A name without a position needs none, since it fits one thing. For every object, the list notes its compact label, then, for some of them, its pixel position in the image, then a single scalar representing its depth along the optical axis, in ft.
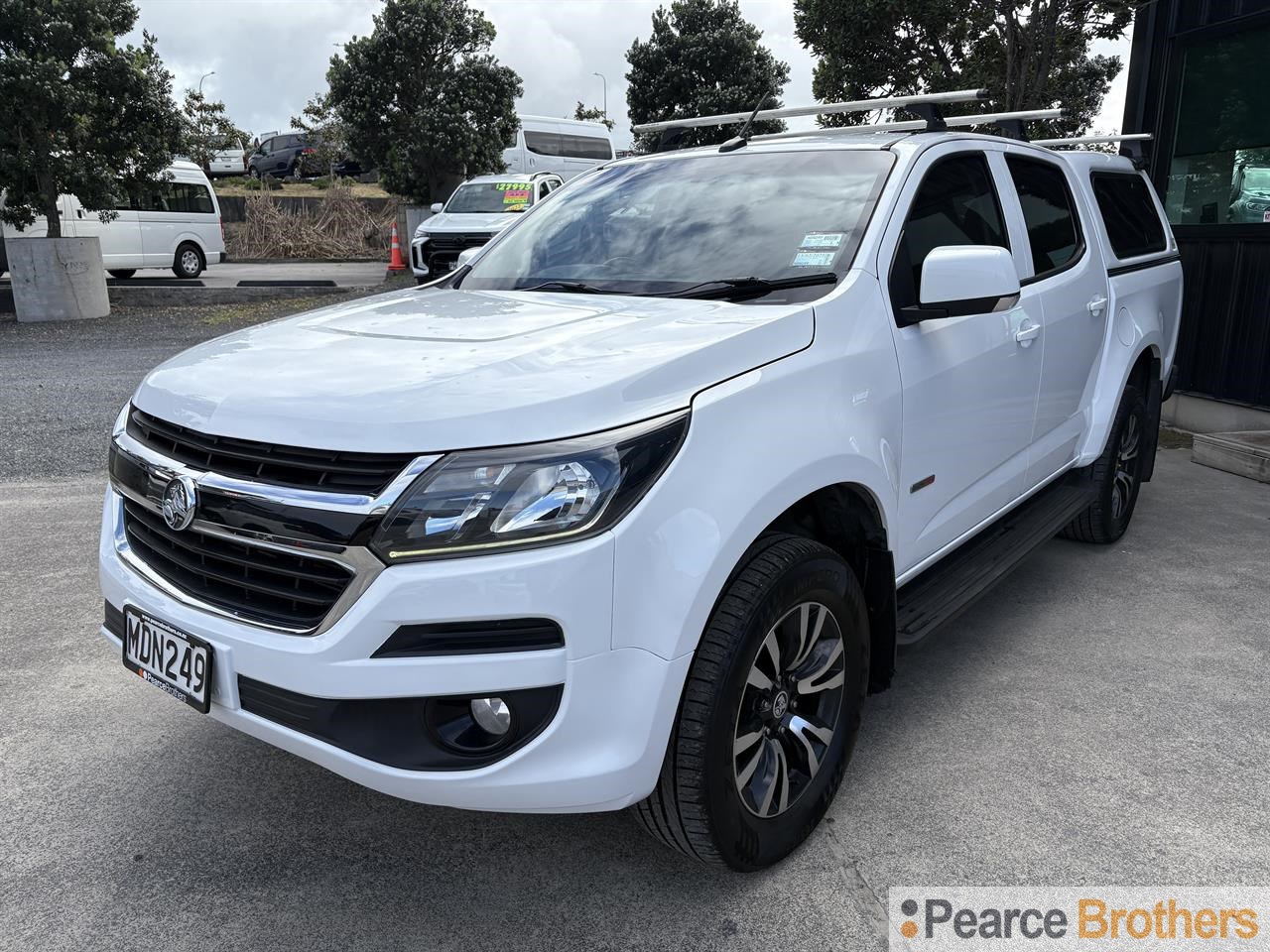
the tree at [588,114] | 154.10
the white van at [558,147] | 82.53
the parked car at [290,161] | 105.50
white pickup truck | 6.30
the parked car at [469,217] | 51.37
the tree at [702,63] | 105.70
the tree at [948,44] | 30.22
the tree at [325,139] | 100.10
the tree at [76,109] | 39.14
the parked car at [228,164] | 110.73
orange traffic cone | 64.34
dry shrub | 82.94
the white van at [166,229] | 56.85
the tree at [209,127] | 101.76
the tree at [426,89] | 66.64
